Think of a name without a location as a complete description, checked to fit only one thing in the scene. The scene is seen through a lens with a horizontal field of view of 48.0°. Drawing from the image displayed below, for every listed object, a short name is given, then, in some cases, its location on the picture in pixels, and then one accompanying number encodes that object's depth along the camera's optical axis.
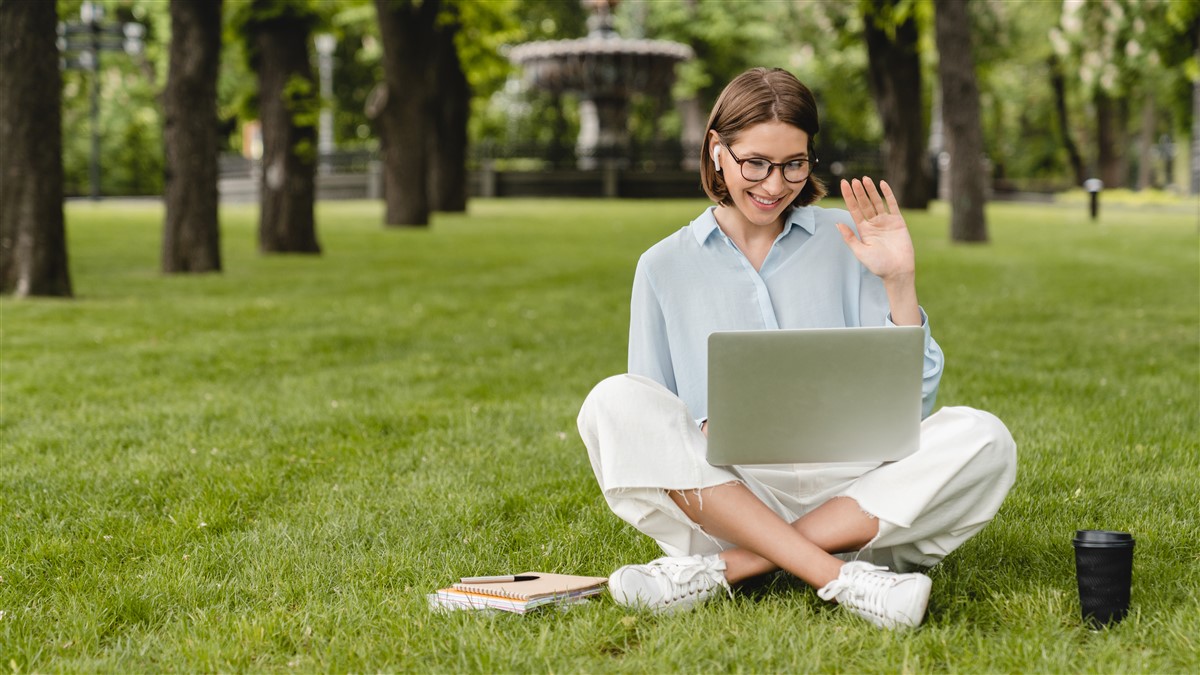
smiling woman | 3.64
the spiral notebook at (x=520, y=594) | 3.68
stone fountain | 35.28
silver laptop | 3.49
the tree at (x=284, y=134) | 18.25
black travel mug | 3.41
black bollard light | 26.45
